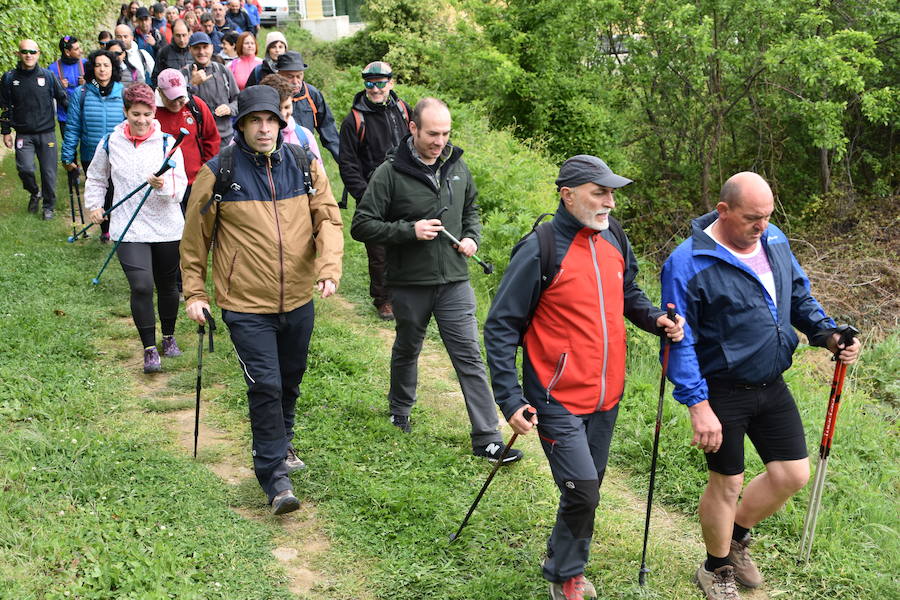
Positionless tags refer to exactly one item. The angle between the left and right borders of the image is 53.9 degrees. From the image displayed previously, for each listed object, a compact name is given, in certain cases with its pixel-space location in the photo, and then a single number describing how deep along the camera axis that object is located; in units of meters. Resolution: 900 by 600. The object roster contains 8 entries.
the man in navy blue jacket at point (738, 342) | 4.05
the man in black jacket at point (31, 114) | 10.79
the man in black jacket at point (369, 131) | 7.63
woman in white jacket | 6.65
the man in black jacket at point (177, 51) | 11.59
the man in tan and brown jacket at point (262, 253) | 4.83
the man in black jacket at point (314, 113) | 8.46
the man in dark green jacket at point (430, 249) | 5.68
